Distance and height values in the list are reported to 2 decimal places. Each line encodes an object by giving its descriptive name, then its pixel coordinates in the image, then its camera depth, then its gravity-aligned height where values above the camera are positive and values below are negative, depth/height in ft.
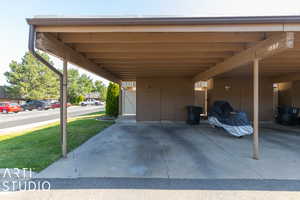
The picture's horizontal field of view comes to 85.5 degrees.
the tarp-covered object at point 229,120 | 18.40 -2.57
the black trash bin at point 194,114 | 27.40 -2.58
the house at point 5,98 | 81.76 +0.13
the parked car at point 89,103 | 103.02 -3.15
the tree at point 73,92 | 110.93 +4.75
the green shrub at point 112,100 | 35.91 -0.30
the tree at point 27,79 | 80.64 +10.09
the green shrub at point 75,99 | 112.16 -0.68
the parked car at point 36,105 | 62.13 -2.64
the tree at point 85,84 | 128.98 +12.65
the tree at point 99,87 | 159.16 +11.82
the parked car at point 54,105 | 70.30 -2.89
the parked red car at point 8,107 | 51.37 -2.87
